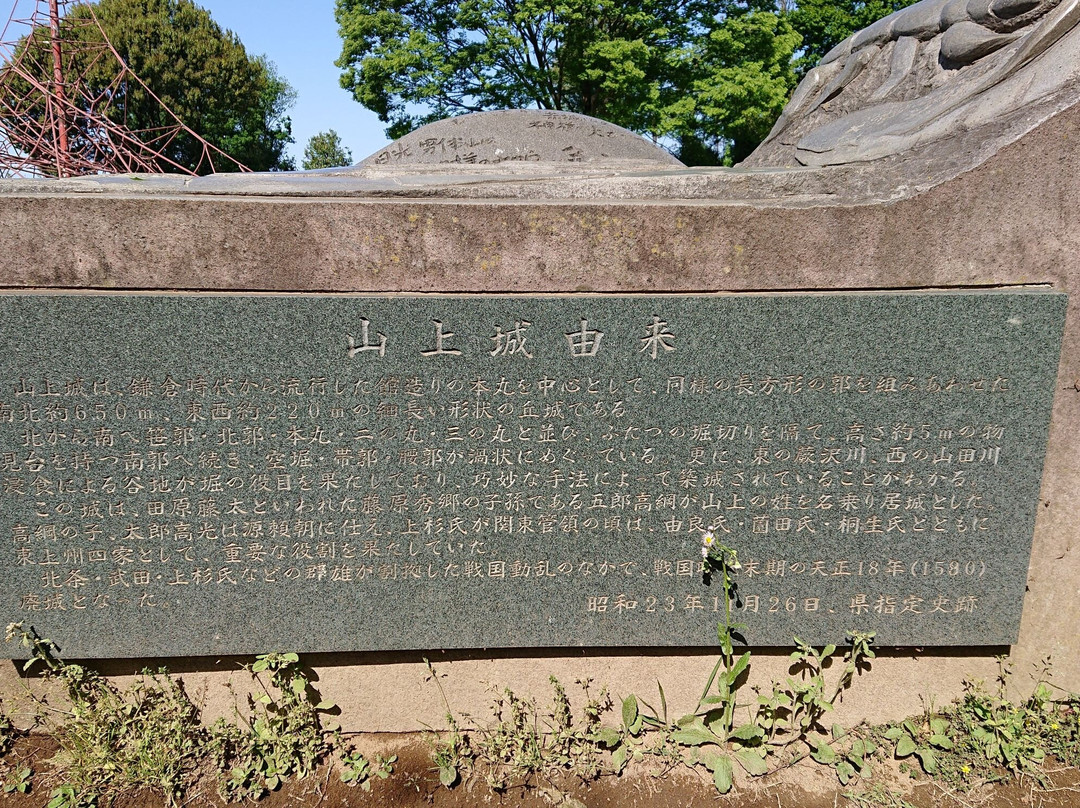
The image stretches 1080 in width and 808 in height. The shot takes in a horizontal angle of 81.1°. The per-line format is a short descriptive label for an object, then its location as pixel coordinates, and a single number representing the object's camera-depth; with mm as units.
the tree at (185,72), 17094
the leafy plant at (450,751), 2146
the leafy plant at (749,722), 2170
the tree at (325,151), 35688
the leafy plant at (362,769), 2150
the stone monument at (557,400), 1927
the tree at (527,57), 13352
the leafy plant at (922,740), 2170
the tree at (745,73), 13016
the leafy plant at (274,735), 2137
